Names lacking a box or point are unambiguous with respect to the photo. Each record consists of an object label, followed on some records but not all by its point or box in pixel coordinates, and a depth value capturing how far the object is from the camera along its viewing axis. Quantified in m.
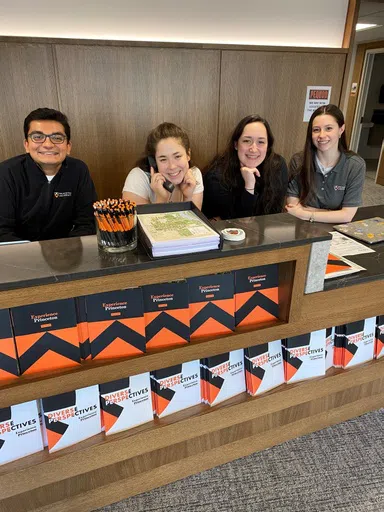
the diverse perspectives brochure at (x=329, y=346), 1.57
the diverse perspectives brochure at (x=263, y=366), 1.40
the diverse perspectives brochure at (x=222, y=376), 1.34
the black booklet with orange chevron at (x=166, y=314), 1.16
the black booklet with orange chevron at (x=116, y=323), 1.09
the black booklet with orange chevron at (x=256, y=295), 1.27
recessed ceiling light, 6.13
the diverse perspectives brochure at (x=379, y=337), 1.67
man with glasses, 1.89
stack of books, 1.04
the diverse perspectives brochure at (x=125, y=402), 1.21
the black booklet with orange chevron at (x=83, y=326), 1.07
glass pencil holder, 1.02
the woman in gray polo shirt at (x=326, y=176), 2.13
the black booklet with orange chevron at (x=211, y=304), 1.22
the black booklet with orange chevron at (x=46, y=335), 1.02
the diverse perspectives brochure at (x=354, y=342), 1.58
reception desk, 1.01
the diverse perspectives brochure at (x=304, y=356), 1.46
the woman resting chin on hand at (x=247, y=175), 2.06
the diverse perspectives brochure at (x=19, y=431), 1.11
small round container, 1.16
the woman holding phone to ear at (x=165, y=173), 1.95
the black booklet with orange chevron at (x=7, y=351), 0.99
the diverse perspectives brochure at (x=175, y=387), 1.28
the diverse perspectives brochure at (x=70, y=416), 1.15
